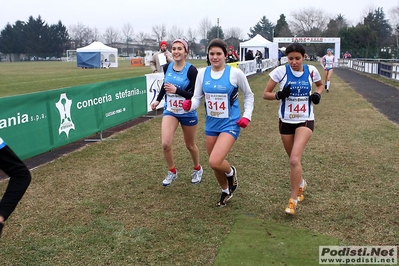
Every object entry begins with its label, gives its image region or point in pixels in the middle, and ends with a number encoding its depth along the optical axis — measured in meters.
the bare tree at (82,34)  114.94
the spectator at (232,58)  24.61
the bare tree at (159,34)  110.45
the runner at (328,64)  19.12
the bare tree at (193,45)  99.56
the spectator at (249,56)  32.66
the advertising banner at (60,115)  6.56
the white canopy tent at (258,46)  44.09
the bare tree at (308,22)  104.31
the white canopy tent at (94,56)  47.03
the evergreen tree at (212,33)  109.49
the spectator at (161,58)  10.44
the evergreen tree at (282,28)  106.19
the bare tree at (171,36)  112.69
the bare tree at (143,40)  119.75
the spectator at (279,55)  51.75
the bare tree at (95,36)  117.62
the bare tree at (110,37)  119.93
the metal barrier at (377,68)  24.49
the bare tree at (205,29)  112.25
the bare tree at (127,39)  118.16
